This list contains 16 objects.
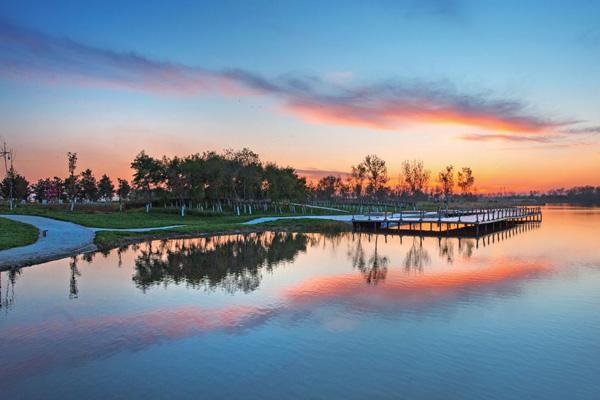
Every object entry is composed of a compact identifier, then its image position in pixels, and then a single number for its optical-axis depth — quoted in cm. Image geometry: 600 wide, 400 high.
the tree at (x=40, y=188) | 11396
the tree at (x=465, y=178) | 10786
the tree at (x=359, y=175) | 8996
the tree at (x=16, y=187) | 9399
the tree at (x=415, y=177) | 10312
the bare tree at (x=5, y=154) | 5838
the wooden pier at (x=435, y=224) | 5030
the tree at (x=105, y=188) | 11181
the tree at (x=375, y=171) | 8862
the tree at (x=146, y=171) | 7506
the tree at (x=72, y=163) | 6650
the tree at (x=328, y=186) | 13100
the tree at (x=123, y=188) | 11406
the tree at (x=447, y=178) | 9931
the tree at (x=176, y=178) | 7019
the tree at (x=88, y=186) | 10244
